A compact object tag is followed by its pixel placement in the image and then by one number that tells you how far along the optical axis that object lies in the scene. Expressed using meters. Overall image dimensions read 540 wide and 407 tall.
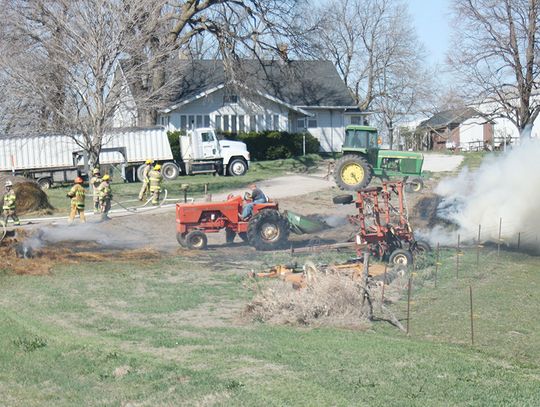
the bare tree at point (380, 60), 81.50
